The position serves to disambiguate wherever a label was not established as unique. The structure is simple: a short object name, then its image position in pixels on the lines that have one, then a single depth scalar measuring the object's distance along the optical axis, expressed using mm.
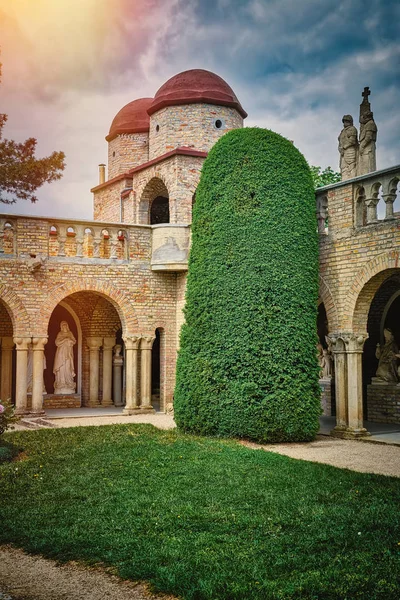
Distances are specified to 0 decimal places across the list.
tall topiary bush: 12977
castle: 13938
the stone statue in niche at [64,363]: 21172
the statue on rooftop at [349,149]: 16969
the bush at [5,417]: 11453
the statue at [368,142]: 16438
